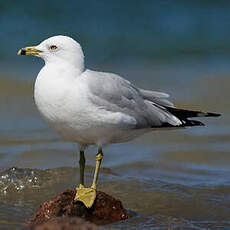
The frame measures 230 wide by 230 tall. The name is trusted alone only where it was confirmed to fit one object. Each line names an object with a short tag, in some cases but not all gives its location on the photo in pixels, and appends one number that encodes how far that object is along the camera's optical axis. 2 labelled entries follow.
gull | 11.89
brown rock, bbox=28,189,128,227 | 12.51
